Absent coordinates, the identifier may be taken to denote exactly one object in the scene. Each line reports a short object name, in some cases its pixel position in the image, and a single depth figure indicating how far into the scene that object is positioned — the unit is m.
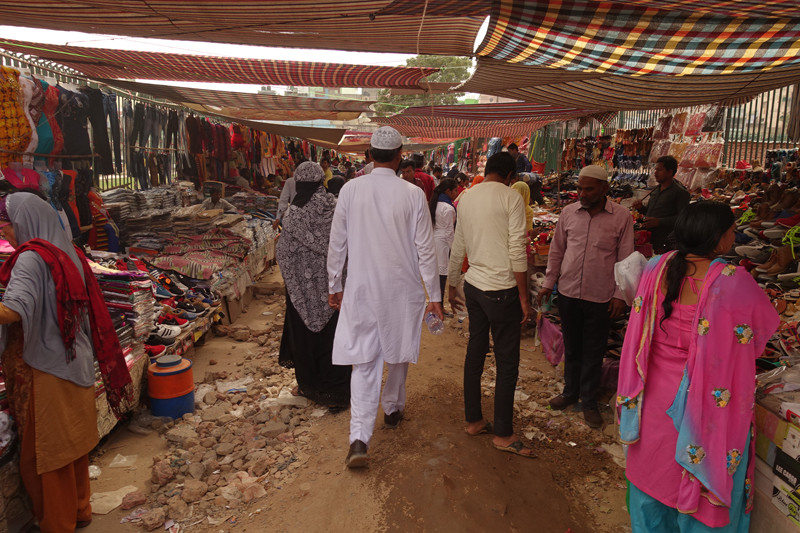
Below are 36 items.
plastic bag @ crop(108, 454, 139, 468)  3.44
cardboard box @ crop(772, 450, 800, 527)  1.93
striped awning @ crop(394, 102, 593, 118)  6.98
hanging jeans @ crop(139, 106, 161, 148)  7.82
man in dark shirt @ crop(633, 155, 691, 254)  4.72
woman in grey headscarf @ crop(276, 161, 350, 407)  4.04
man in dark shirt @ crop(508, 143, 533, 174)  10.27
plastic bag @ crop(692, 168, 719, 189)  6.41
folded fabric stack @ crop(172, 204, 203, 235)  7.22
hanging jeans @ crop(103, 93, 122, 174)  6.38
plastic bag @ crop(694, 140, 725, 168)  6.31
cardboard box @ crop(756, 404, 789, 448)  2.04
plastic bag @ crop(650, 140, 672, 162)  7.07
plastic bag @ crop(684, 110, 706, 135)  6.48
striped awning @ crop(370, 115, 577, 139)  9.03
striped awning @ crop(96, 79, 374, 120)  6.35
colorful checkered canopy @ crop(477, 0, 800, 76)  2.67
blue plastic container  3.93
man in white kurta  3.04
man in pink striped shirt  3.60
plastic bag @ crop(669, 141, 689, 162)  6.75
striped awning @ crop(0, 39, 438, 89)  4.70
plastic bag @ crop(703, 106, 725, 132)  6.29
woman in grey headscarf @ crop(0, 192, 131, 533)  2.44
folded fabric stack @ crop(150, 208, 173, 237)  7.05
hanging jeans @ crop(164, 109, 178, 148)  8.45
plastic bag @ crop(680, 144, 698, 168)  6.56
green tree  8.84
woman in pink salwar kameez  1.93
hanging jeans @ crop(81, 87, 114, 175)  5.71
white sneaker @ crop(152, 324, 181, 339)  4.67
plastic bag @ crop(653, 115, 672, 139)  7.12
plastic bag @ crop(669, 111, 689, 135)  6.83
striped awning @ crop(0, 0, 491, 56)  2.94
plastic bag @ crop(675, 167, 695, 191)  6.64
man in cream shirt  3.20
